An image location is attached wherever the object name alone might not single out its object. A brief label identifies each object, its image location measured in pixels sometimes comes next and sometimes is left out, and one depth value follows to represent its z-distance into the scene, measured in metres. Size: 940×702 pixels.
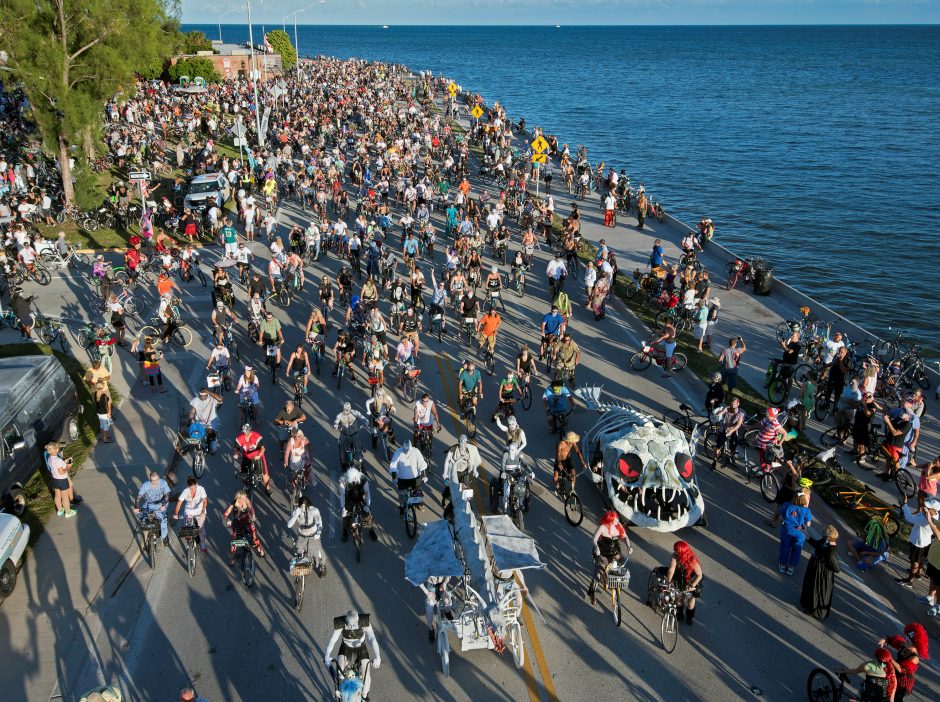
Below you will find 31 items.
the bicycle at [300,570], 11.15
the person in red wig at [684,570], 10.59
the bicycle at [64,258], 26.81
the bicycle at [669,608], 10.52
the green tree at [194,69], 76.81
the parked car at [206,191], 31.92
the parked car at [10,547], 11.32
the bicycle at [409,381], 17.41
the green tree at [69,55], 31.25
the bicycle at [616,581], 10.90
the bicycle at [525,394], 17.58
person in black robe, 10.80
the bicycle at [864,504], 13.25
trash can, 25.67
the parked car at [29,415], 13.42
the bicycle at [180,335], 20.45
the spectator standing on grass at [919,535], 11.64
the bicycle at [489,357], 19.31
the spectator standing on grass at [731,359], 17.48
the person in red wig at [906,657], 9.16
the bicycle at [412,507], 12.77
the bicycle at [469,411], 16.20
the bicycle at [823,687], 9.45
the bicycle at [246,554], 11.64
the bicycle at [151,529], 12.14
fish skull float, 12.61
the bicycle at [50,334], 20.41
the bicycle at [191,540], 11.83
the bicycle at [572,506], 13.25
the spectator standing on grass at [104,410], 15.54
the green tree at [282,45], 109.35
